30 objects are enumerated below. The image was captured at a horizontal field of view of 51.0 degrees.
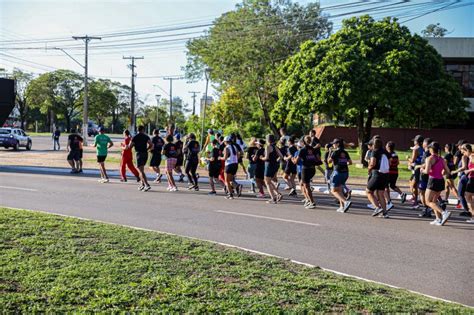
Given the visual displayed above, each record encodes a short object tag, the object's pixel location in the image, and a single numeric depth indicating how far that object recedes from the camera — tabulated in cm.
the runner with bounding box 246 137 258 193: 1423
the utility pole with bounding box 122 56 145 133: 4565
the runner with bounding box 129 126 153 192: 1484
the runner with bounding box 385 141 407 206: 1231
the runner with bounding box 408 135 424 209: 1247
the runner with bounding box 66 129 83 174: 1914
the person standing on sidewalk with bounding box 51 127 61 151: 3572
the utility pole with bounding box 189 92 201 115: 9009
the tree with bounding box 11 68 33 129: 8069
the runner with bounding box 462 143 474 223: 1091
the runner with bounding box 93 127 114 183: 1688
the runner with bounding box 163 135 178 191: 1487
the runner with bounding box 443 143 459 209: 1325
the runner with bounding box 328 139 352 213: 1162
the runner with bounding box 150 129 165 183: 1586
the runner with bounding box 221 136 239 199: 1343
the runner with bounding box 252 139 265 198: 1371
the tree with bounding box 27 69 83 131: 8019
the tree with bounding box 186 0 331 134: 3344
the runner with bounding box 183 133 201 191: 1523
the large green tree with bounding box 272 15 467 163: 2186
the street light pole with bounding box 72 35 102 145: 3866
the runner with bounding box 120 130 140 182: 1579
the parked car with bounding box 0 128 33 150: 3403
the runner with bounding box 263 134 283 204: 1294
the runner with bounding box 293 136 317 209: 1217
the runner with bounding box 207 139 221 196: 1417
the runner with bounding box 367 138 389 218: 1102
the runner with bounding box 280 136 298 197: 1423
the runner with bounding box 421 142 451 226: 1037
